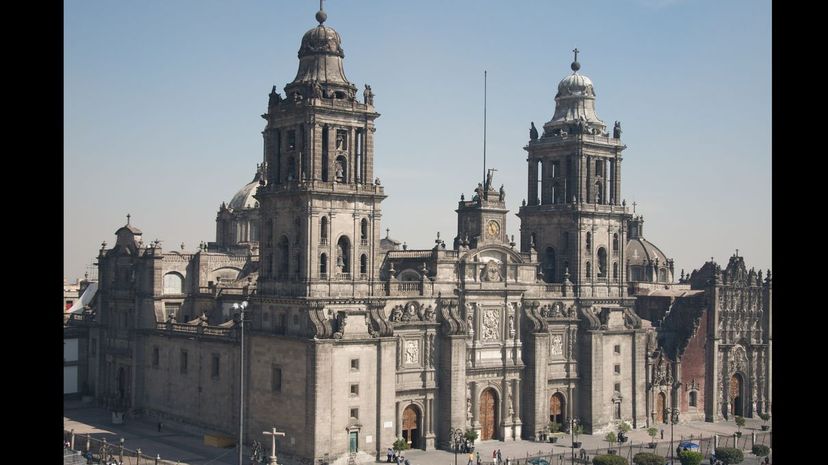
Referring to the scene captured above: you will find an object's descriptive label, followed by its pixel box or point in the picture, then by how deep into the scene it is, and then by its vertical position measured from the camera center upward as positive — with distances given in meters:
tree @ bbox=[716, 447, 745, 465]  68.19 -13.53
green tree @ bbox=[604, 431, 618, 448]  74.62 -13.63
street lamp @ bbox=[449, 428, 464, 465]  70.26 -12.82
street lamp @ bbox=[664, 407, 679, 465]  85.45 -13.48
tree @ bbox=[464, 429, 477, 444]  69.81 -12.65
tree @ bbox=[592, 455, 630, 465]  64.12 -13.10
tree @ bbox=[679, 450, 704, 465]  66.25 -13.28
